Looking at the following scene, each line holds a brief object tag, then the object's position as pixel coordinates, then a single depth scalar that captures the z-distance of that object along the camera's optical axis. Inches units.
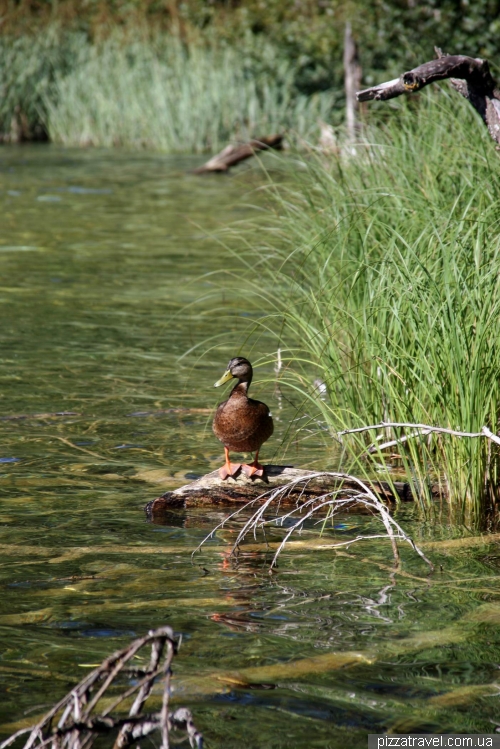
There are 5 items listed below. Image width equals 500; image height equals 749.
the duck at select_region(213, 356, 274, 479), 378.0
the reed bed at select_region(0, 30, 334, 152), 1675.7
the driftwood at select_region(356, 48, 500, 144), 386.3
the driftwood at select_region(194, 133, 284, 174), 1441.9
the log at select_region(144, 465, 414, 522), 378.3
